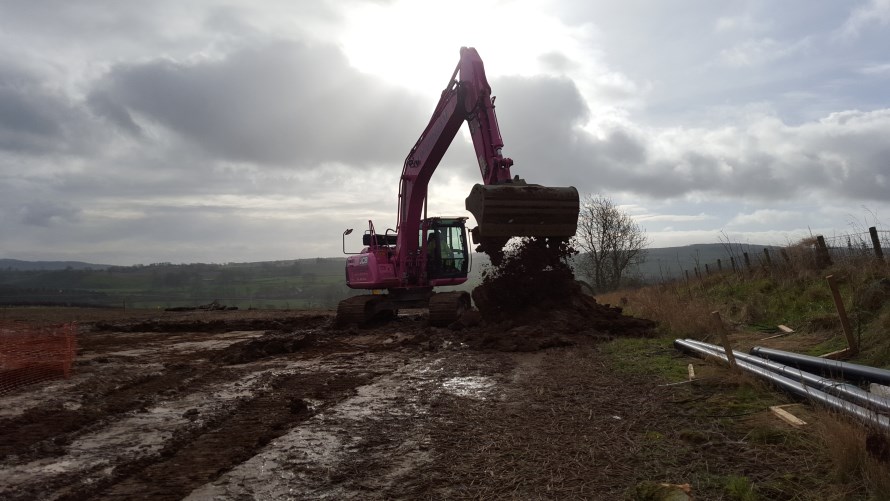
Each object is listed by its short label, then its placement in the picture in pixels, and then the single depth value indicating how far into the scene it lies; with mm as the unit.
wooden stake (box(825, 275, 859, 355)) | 6688
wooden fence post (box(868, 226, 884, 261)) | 12312
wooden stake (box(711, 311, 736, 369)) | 6414
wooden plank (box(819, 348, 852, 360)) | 7121
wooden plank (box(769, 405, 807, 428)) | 4495
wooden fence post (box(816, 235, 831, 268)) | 13680
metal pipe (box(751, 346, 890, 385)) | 5199
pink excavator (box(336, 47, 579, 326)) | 10625
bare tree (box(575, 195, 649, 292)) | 36812
